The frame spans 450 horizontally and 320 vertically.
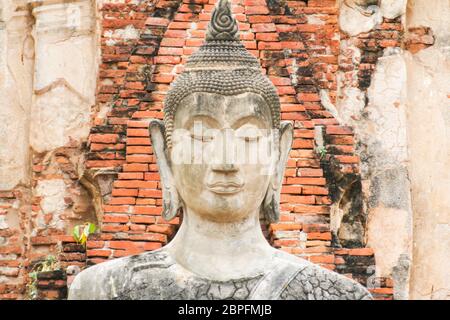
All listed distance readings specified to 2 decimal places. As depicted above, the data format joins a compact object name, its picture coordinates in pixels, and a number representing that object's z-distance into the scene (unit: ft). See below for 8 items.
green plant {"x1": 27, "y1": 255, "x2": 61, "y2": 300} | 43.72
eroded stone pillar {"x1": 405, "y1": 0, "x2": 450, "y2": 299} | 46.65
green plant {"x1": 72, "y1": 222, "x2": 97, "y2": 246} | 43.47
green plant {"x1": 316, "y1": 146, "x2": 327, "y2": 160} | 42.98
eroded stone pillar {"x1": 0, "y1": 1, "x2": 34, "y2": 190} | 47.65
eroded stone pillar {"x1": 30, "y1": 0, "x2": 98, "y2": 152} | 46.83
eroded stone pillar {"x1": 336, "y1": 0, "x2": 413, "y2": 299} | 45.65
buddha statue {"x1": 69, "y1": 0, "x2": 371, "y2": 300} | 30.68
